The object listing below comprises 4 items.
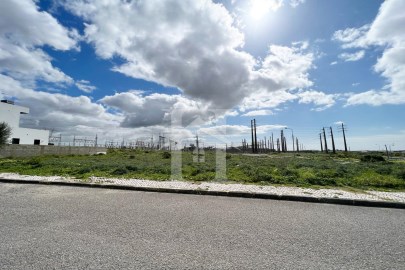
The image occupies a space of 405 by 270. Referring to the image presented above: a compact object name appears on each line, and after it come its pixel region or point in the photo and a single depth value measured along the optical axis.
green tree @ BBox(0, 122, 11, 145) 24.57
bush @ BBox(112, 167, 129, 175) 12.90
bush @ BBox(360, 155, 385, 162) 28.16
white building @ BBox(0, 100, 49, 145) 40.72
